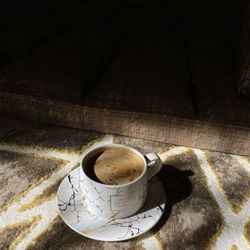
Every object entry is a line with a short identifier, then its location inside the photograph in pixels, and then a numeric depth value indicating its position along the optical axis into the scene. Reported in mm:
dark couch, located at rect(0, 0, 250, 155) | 708
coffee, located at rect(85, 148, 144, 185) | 486
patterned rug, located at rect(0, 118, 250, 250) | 516
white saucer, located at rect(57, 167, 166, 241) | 490
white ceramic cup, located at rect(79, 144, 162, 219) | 468
